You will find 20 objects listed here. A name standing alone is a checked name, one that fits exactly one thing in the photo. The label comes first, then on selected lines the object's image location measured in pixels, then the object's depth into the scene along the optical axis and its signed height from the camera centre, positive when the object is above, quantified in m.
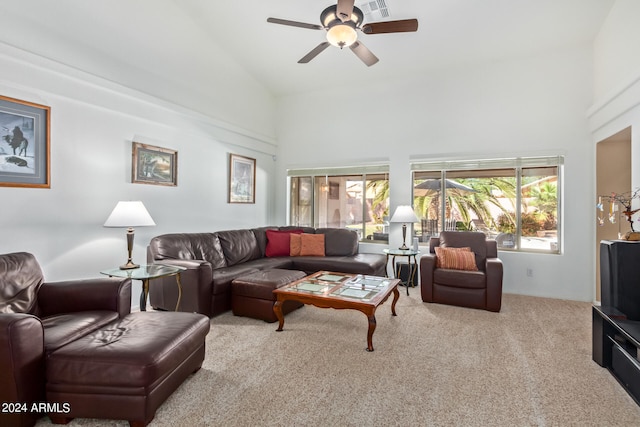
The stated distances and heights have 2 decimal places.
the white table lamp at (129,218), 3.02 -0.05
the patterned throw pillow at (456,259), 4.09 -0.58
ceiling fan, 2.89 +1.76
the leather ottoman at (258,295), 3.34 -0.89
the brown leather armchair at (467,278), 3.77 -0.78
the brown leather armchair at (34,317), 1.57 -0.67
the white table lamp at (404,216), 4.67 -0.03
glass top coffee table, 2.74 -0.75
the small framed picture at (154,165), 3.80 +0.61
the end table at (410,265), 4.61 -0.79
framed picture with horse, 2.74 +0.62
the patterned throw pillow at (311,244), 5.14 -0.50
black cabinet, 2.24 -0.73
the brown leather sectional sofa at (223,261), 3.40 -0.67
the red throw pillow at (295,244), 5.16 -0.50
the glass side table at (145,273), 2.84 -0.56
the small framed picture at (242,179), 5.31 +0.60
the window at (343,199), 5.69 +0.28
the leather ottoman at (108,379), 1.68 -0.89
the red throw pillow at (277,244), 5.15 -0.50
